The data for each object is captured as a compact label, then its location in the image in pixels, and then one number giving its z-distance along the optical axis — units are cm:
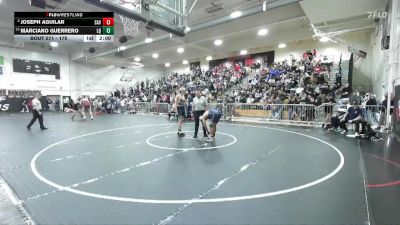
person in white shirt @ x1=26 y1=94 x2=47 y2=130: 1056
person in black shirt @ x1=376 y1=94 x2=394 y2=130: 1037
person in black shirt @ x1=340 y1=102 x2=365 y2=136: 891
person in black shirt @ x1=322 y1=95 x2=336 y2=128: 1157
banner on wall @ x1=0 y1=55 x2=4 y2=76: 2402
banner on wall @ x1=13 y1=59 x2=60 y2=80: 2525
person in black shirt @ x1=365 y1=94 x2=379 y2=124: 1088
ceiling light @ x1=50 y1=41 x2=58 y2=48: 2481
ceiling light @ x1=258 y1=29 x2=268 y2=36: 1854
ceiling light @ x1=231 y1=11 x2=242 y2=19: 1218
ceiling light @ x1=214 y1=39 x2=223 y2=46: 2198
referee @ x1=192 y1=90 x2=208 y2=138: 850
